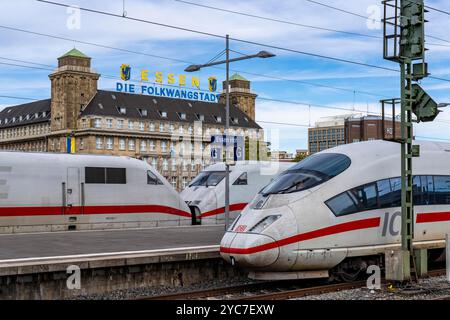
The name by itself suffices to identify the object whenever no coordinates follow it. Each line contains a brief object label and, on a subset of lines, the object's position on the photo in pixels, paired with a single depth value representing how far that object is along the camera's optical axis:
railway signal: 14.56
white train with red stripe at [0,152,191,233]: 24.08
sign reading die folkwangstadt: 106.31
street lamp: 23.36
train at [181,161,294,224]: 29.59
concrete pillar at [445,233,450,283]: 14.79
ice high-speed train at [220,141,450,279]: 13.78
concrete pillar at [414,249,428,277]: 15.10
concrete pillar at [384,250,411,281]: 14.20
